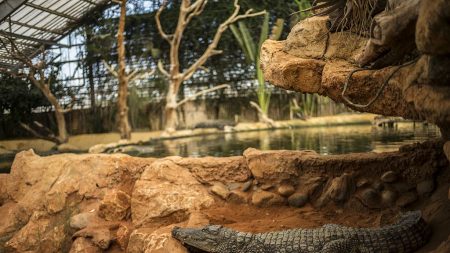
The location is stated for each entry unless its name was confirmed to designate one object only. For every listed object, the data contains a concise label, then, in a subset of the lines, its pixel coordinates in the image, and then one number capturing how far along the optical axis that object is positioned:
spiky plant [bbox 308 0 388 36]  2.27
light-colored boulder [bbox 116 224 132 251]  3.16
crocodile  2.23
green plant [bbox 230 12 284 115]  9.18
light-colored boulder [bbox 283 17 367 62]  2.54
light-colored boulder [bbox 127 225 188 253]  2.79
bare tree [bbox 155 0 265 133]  8.69
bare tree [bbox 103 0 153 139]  7.72
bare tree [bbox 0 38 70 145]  5.09
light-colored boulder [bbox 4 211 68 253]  3.47
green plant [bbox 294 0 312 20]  8.66
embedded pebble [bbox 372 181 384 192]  2.97
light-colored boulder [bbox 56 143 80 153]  6.57
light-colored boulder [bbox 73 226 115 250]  3.16
